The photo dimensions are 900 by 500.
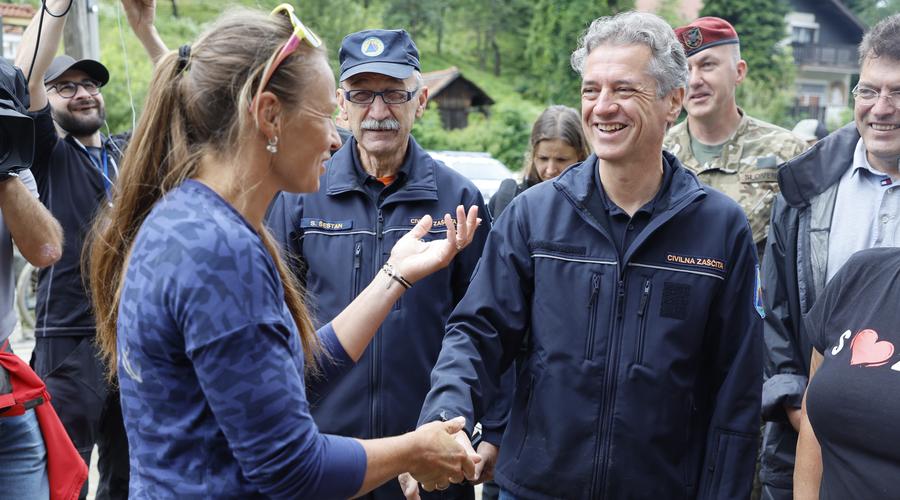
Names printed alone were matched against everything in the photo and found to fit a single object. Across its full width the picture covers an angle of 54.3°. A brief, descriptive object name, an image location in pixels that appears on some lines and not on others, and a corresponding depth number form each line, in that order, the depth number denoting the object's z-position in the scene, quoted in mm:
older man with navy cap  3297
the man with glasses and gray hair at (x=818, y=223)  3137
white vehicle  23678
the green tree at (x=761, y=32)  39656
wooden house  41094
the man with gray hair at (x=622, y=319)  2643
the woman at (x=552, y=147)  4949
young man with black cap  4469
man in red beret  4230
